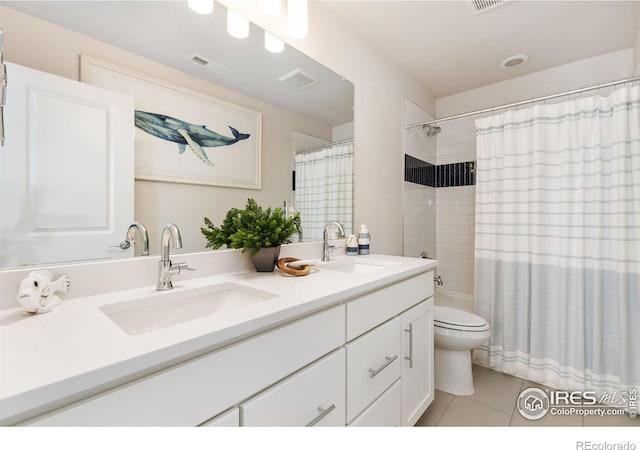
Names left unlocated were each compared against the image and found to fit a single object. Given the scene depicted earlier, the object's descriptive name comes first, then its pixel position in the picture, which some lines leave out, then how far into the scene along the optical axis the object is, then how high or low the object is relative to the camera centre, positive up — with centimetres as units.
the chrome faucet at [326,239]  159 -8
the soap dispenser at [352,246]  176 -13
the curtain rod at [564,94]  162 +81
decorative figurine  69 -17
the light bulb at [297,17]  132 +95
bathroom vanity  47 -28
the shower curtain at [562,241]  164 -10
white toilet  171 -73
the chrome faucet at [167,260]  94 -12
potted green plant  114 -4
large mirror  85 +58
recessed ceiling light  219 +127
